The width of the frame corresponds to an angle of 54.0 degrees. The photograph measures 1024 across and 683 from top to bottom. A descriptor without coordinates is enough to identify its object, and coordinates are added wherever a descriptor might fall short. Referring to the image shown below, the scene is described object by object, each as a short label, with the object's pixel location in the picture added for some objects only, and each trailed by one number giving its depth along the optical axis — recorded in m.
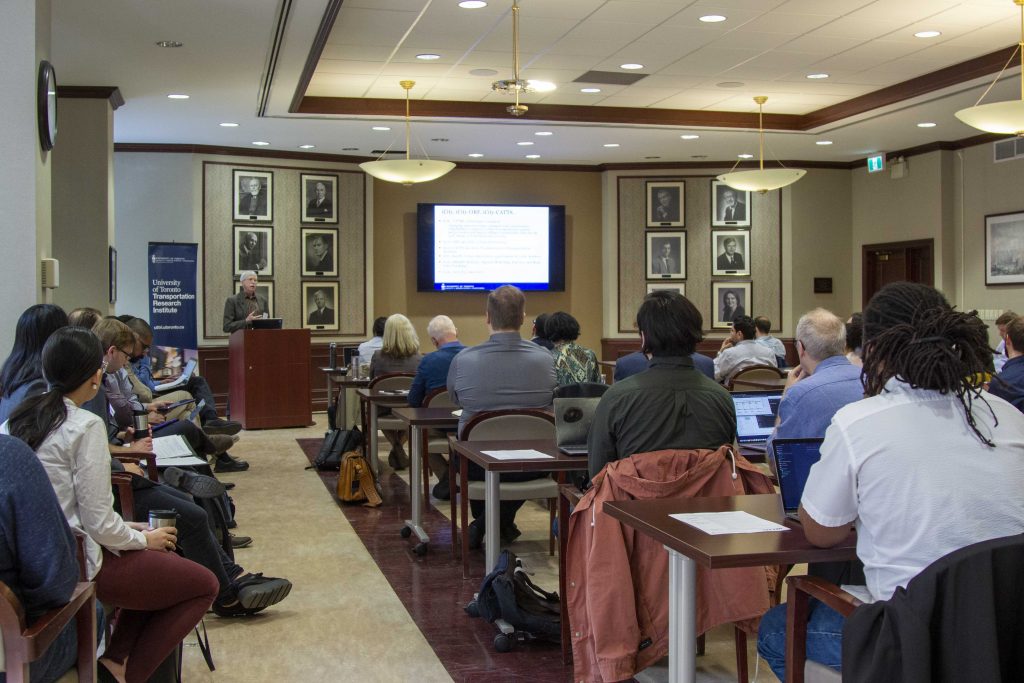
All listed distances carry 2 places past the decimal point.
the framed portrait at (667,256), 13.88
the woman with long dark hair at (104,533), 2.72
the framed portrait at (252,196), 12.39
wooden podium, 10.73
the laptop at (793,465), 2.65
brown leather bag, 6.88
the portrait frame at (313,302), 12.84
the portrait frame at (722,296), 13.93
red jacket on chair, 3.07
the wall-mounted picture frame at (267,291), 12.59
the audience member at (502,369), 5.12
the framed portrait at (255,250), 12.42
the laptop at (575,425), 4.02
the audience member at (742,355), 8.96
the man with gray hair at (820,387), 3.66
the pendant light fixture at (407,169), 9.32
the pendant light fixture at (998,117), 6.88
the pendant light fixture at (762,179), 10.15
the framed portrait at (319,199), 12.79
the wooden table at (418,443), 5.31
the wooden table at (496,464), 3.82
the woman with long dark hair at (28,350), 3.52
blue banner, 11.42
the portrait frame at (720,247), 13.91
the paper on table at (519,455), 3.95
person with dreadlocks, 2.07
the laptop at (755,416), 4.27
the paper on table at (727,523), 2.50
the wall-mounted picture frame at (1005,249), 11.20
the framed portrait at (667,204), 13.88
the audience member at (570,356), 5.97
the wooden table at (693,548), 2.27
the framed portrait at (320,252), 12.81
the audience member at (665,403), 3.22
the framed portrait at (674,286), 13.78
